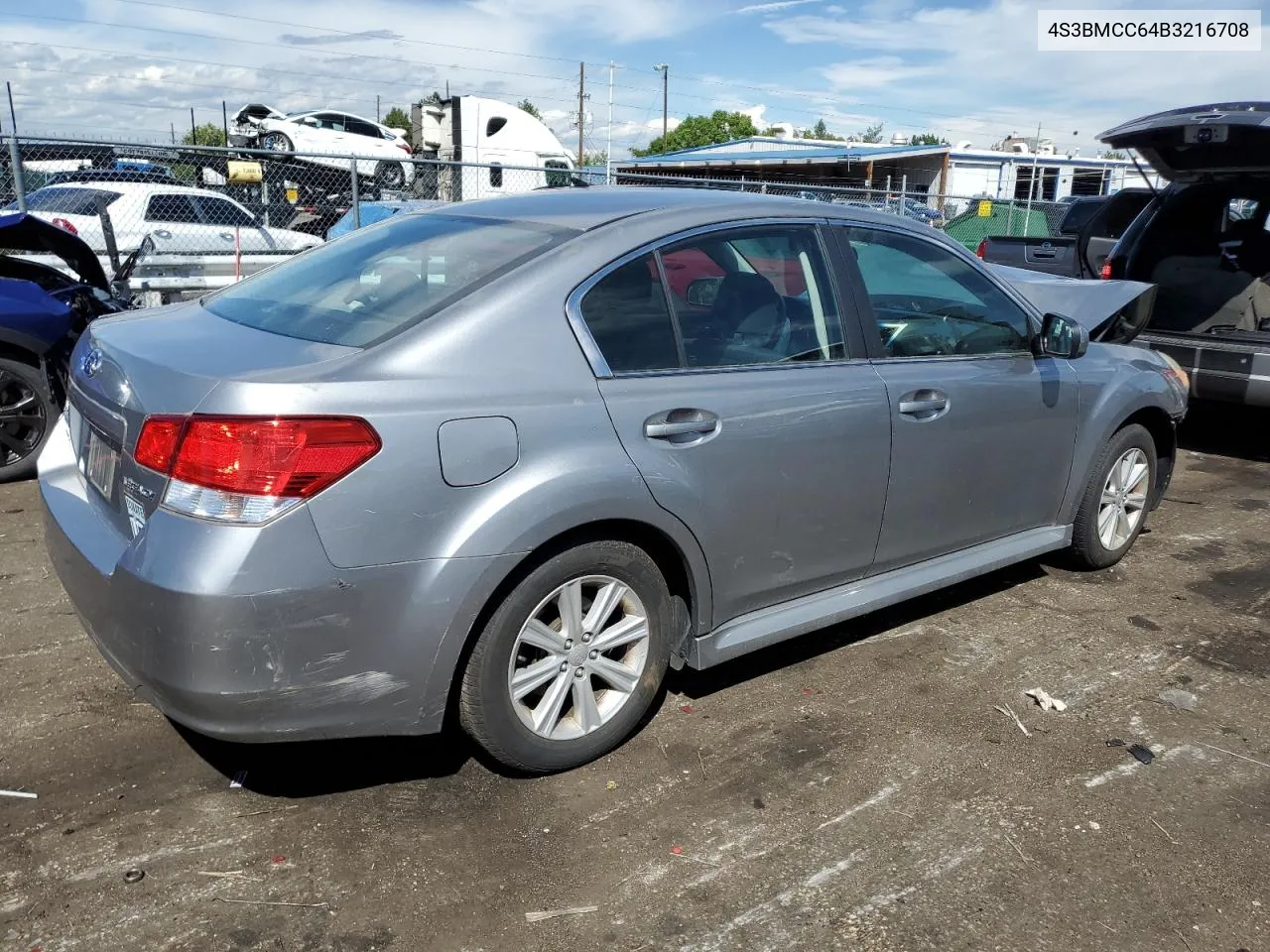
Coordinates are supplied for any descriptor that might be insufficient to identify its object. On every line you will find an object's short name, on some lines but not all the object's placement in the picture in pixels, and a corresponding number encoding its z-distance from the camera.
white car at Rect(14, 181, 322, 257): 13.01
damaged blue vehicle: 5.65
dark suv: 6.89
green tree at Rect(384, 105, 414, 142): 72.79
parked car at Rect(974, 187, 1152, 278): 8.75
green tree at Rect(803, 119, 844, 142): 87.15
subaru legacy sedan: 2.49
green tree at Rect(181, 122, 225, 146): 56.22
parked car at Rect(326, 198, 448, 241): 12.50
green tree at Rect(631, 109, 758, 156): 78.21
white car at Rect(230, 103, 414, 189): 23.73
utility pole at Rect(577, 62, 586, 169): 56.86
